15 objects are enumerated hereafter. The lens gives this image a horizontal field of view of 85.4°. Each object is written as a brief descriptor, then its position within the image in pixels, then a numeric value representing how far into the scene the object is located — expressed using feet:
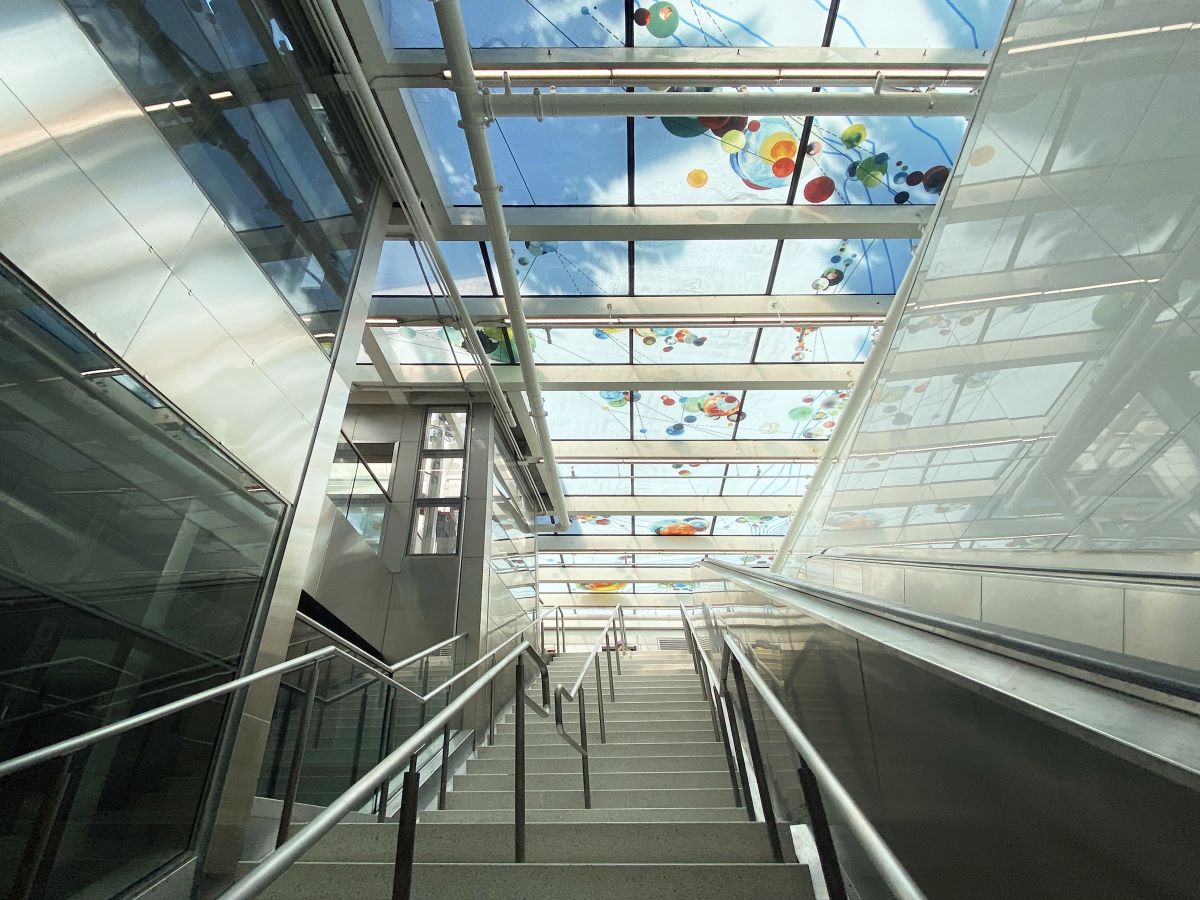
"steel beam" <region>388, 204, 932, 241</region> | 22.27
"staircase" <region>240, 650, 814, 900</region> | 7.14
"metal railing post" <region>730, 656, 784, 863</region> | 7.84
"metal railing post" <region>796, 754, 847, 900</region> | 4.66
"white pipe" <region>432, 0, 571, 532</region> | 15.03
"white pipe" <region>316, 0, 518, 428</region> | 15.70
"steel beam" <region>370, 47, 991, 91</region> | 17.34
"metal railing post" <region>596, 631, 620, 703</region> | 22.10
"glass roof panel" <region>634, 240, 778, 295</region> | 25.48
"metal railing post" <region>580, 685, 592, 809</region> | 12.20
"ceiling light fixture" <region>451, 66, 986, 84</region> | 17.40
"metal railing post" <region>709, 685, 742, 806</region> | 11.21
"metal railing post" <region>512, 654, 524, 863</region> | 8.38
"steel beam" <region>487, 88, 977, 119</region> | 16.79
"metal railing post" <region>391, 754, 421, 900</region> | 5.32
